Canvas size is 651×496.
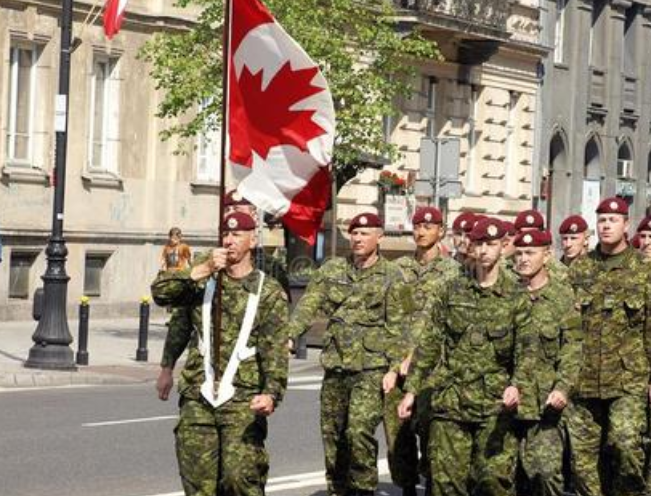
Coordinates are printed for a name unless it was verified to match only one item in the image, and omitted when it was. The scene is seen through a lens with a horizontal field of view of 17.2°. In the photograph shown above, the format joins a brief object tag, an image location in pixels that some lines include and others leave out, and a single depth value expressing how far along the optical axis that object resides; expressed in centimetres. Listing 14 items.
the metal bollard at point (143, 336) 2662
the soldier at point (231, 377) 1097
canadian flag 1172
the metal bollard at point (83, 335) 2547
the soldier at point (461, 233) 1445
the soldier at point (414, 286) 1399
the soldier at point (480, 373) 1161
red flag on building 2880
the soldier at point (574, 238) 1491
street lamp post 2425
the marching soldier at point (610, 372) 1355
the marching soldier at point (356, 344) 1330
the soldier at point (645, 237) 1458
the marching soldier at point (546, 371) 1191
